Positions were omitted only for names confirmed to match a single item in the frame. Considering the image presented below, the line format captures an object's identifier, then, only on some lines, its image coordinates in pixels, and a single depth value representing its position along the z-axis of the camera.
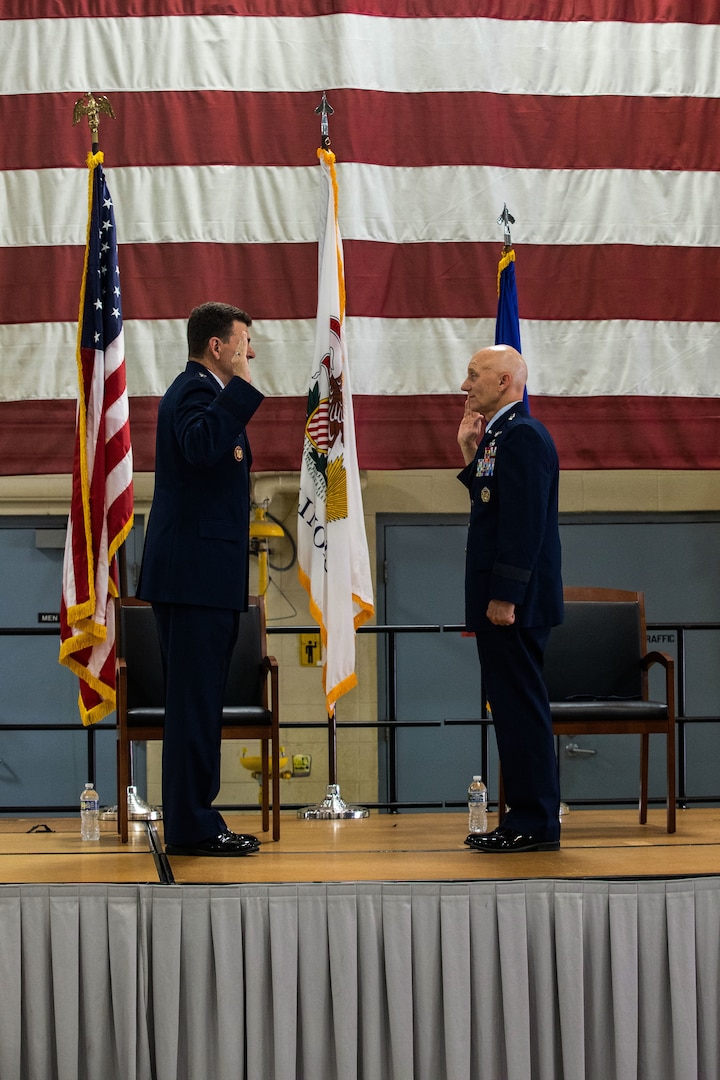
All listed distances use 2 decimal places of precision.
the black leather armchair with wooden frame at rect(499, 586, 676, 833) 7.80
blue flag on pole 8.78
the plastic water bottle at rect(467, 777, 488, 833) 7.57
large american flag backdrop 9.35
